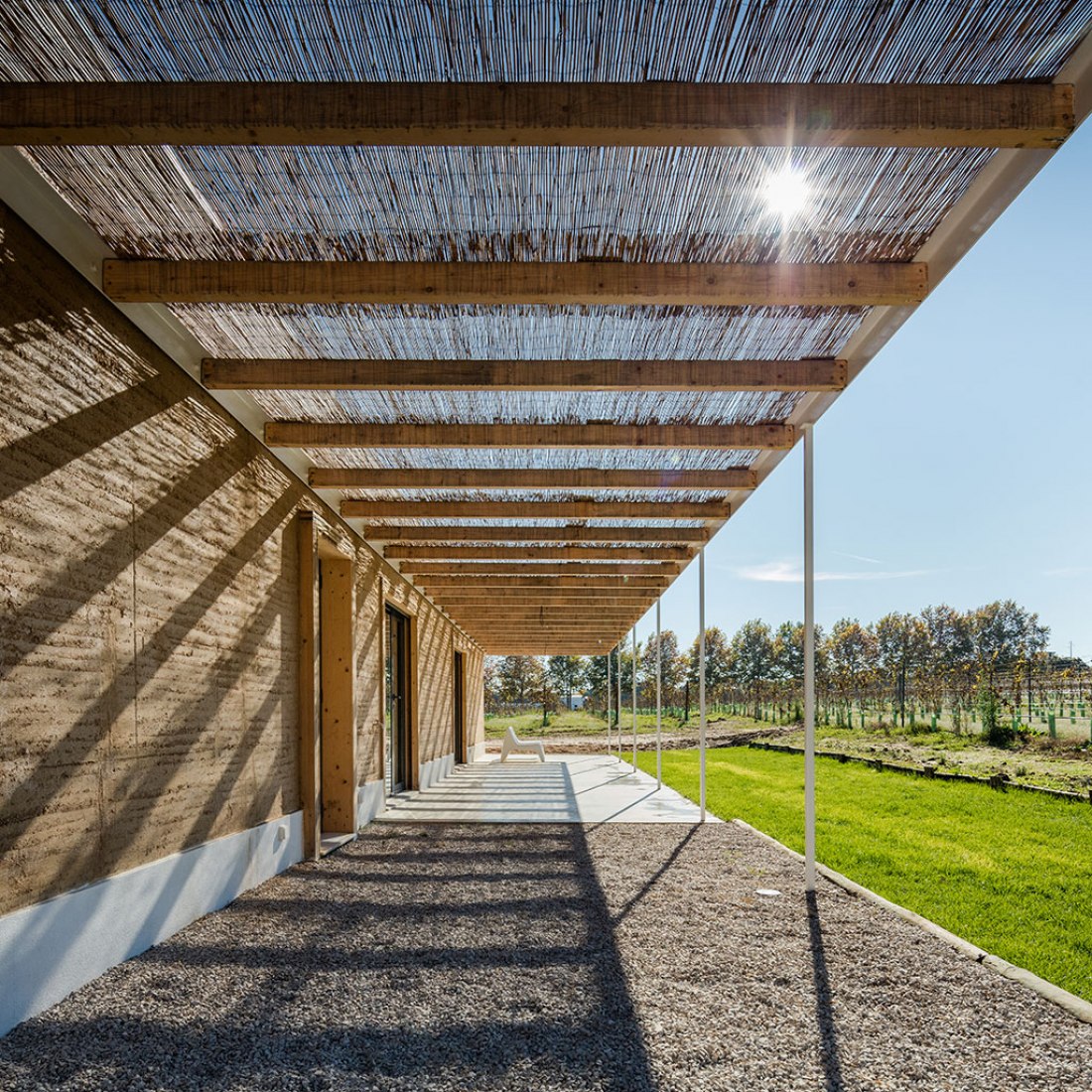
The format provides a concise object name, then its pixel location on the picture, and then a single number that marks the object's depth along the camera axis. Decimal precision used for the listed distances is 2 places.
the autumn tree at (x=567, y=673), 58.09
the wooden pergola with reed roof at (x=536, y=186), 2.78
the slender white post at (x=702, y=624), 8.70
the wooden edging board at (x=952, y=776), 11.56
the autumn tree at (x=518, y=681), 51.28
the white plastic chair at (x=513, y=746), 18.94
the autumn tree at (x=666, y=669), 56.66
